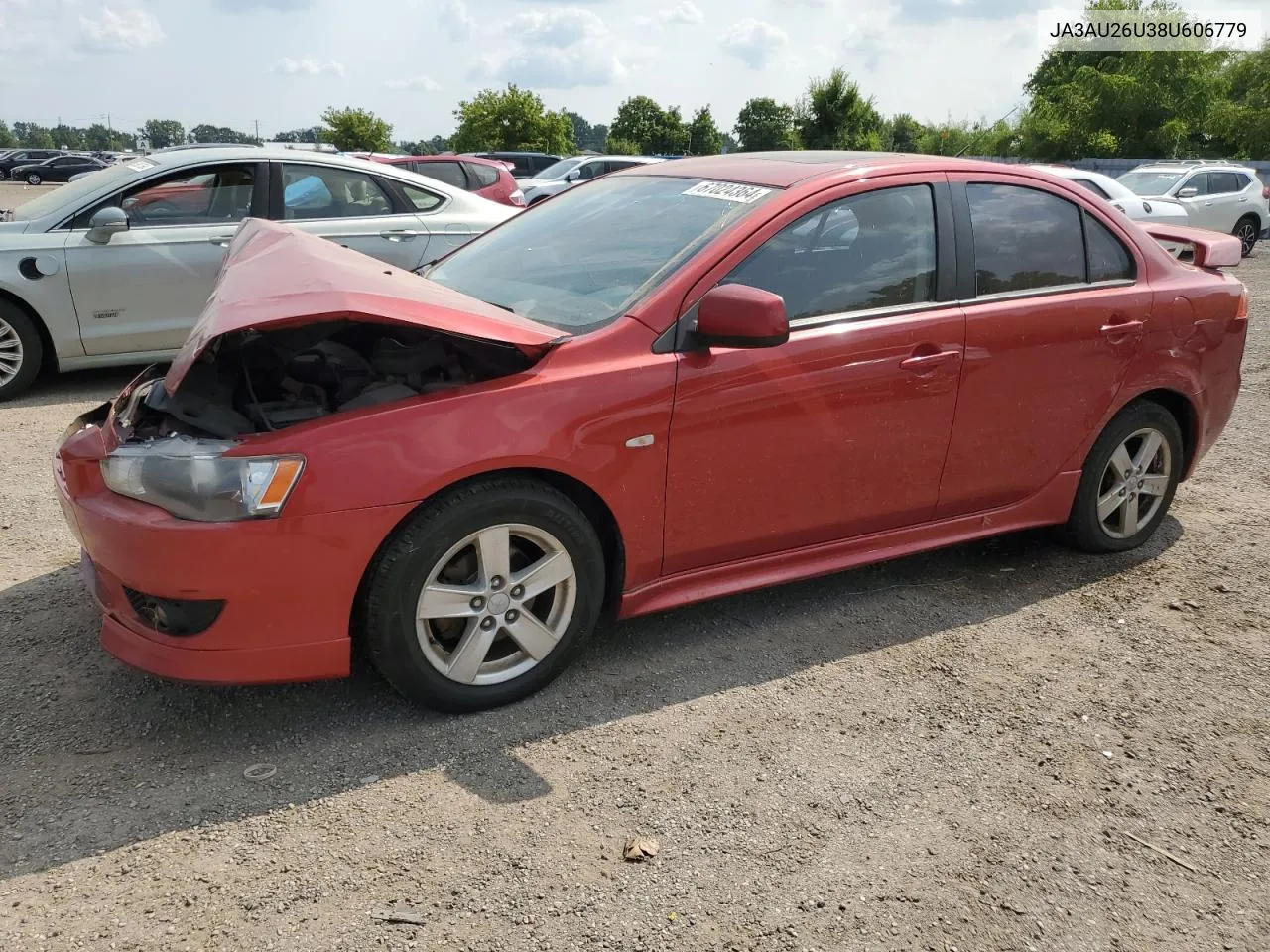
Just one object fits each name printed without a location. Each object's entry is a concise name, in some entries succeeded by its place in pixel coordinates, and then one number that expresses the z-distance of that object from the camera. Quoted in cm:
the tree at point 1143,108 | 3641
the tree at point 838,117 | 5019
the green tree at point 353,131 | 5303
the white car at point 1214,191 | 1816
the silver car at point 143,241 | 659
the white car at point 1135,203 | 1213
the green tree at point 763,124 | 6838
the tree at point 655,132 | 6731
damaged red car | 284
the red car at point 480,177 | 1062
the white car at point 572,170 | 2080
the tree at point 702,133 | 6838
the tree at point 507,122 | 4706
